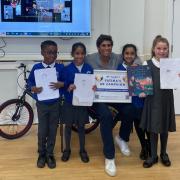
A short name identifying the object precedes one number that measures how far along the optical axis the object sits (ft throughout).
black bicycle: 11.60
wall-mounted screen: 12.80
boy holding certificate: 9.07
